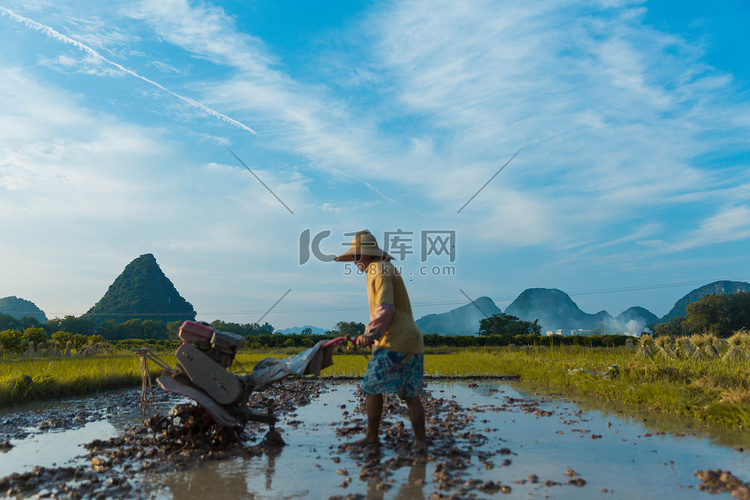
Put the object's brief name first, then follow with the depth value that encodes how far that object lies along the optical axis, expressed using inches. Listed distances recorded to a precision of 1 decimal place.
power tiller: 192.4
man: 182.1
